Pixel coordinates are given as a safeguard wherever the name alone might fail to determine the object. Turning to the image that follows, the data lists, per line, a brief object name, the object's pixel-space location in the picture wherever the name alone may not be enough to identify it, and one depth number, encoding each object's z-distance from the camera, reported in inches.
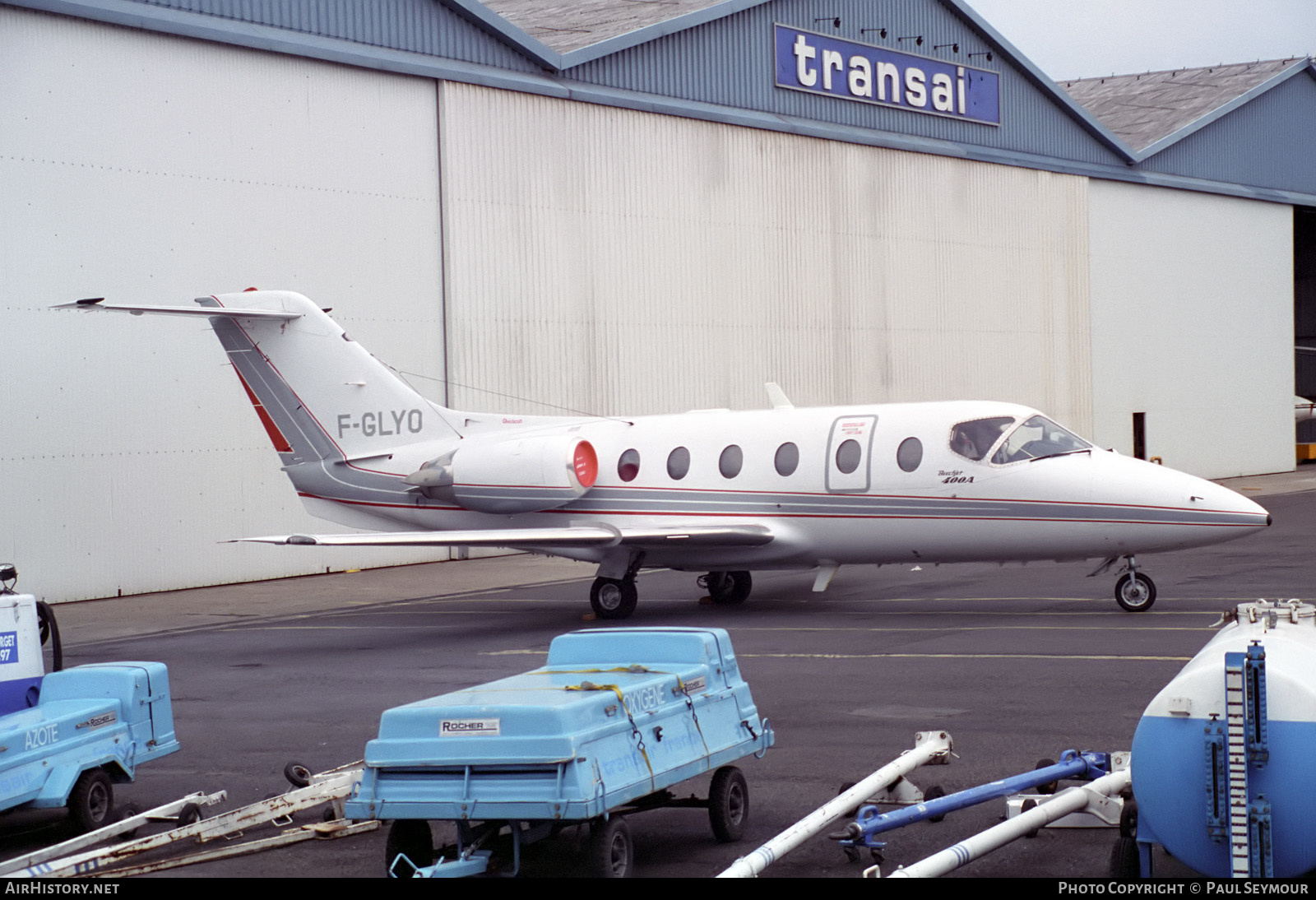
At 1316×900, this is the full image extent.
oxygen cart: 531.2
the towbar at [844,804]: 502.9
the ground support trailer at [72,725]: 665.6
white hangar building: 1761.8
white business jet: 1296.8
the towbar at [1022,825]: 493.0
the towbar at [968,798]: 557.9
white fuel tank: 459.2
